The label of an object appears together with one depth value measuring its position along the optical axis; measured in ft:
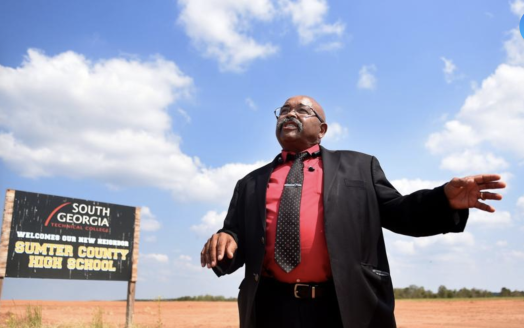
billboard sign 32.27
